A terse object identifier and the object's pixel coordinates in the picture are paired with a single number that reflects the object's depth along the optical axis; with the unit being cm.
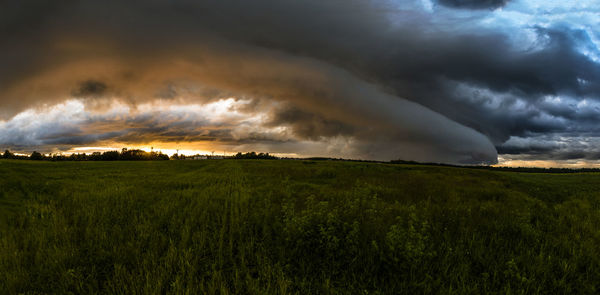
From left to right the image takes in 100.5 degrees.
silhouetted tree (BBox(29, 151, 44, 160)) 8770
